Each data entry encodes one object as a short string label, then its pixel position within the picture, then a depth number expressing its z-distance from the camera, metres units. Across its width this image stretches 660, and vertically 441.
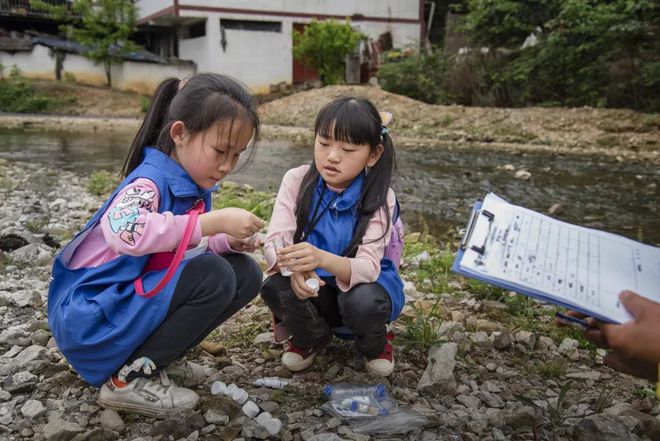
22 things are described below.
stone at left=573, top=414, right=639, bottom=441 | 1.69
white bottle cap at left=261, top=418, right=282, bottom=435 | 1.75
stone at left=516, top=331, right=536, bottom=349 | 2.43
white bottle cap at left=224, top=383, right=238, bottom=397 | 1.93
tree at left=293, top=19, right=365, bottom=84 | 18.48
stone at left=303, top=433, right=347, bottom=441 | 1.71
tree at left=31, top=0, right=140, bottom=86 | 18.77
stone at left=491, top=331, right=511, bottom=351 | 2.39
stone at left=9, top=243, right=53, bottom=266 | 3.21
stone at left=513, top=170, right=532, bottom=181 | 7.51
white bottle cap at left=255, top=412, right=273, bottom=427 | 1.78
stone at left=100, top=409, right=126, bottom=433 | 1.73
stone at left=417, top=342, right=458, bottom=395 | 2.02
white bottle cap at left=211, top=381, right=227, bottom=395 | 1.95
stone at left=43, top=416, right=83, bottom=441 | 1.62
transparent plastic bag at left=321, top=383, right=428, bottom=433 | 1.78
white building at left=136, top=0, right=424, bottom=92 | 19.95
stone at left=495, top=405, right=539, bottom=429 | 1.79
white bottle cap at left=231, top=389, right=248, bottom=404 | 1.90
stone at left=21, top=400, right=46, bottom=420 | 1.77
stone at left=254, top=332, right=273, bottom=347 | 2.40
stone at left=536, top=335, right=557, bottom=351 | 2.43
